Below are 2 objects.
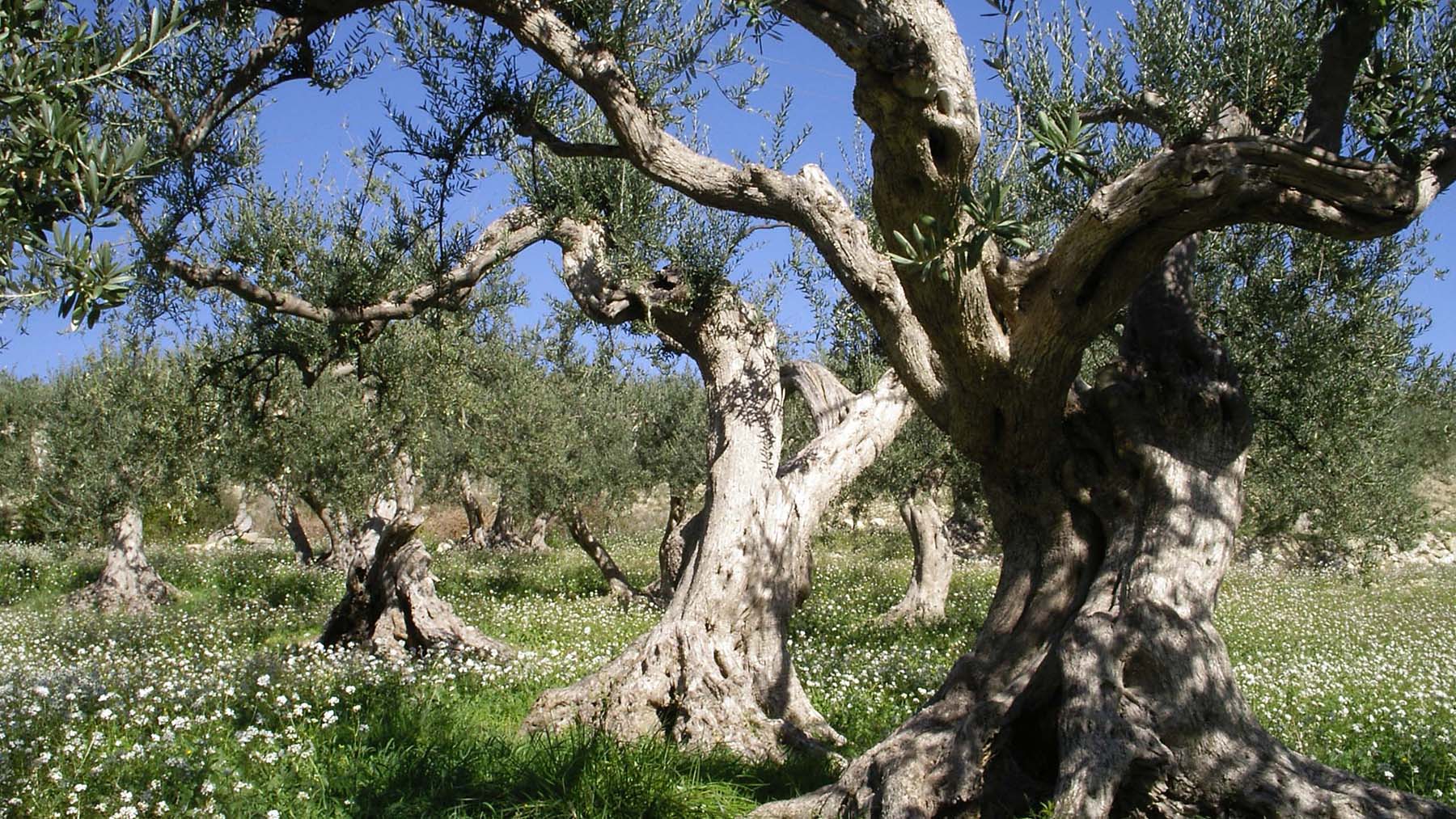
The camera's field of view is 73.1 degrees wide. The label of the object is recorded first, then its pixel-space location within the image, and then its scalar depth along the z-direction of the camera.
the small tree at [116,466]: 15.84
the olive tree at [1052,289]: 3.96
